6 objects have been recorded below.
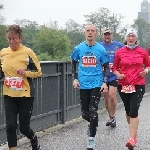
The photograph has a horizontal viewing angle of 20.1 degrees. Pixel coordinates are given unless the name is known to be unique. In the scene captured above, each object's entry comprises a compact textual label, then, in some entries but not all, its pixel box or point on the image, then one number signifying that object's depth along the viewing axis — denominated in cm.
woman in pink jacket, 646
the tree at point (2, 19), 12012
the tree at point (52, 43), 13850
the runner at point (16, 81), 526
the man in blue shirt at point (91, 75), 648
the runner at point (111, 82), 846
